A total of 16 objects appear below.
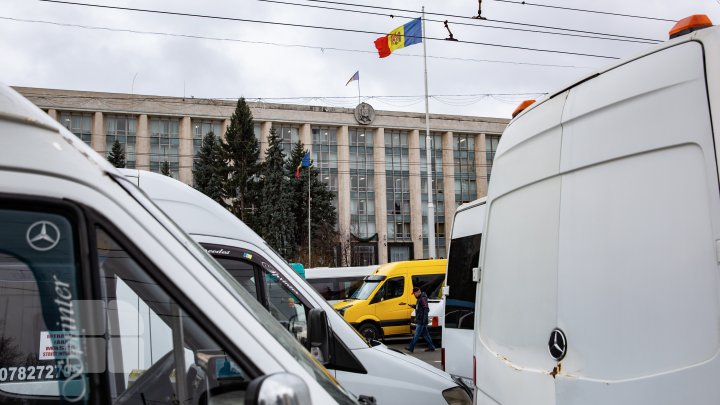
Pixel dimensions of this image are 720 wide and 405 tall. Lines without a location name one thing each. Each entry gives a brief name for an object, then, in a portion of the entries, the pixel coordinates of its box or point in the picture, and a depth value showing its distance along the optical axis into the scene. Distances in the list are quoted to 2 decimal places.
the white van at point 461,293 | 6.45
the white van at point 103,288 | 1.23
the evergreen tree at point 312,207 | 61.59
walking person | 15.09
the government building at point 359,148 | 62.91
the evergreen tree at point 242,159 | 61.72
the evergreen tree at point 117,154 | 57.13
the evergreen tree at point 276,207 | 58.53
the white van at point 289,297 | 3.96
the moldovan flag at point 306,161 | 54.69
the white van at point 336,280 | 20.22
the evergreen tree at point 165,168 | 60.34
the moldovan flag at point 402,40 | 28.42
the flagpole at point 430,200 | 30.28
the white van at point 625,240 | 2.15
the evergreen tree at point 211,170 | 61.78
